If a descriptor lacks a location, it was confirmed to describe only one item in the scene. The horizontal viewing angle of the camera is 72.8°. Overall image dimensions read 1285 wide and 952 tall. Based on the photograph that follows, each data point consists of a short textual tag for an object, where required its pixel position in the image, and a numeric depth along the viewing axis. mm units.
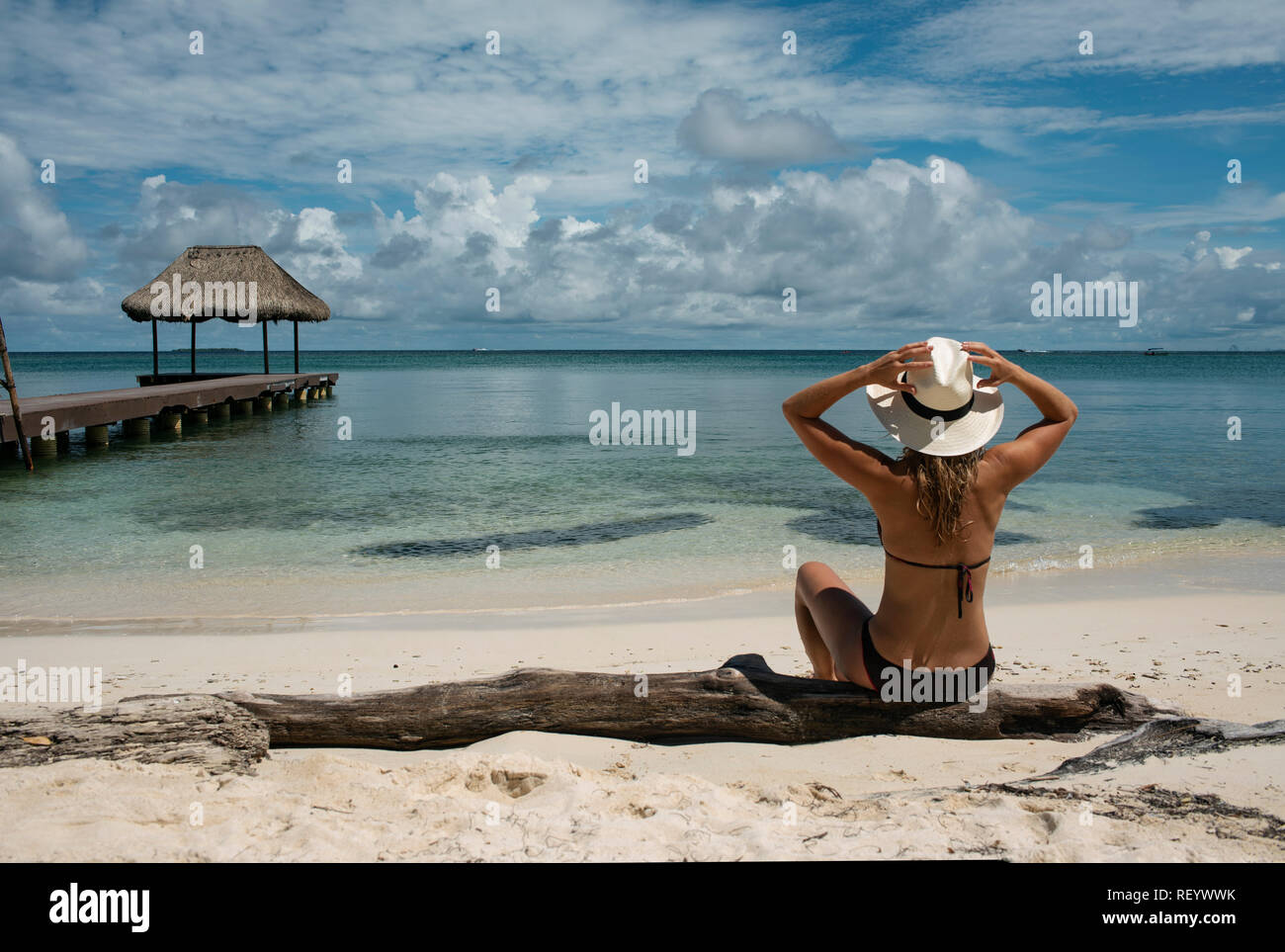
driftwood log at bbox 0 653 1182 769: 3596
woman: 3174
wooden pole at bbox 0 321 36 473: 13939
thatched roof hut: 27734
